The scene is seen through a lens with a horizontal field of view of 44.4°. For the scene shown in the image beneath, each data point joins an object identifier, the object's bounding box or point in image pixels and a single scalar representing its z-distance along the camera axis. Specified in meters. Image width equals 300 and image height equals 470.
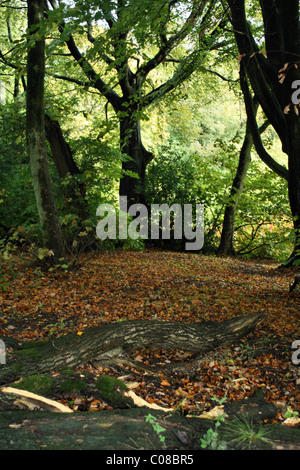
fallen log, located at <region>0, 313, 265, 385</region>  2.96
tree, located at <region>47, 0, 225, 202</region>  4.42
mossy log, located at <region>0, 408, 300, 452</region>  1.89
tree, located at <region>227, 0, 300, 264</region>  5.81
